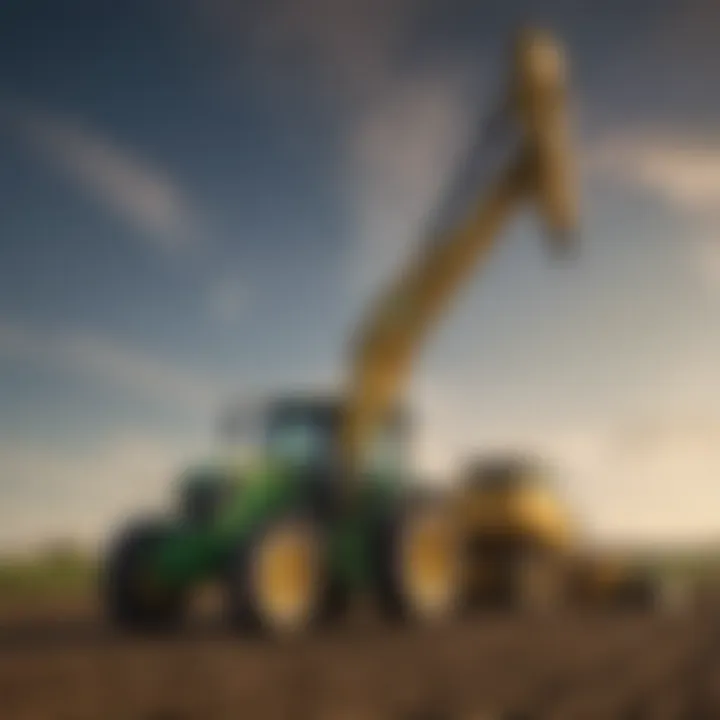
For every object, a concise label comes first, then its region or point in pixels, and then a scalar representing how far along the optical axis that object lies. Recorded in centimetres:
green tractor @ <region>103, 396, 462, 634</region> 851
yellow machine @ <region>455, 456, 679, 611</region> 1151
